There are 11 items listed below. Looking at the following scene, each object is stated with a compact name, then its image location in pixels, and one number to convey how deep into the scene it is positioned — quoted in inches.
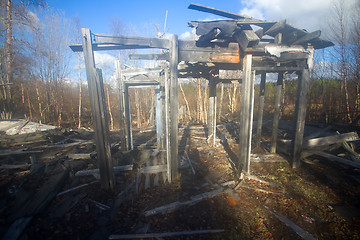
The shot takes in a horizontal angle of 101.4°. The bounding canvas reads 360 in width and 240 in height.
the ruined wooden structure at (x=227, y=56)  146.9
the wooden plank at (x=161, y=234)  109.3
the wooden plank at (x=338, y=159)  184.1
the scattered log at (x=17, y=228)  106.7
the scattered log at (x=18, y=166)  218.1
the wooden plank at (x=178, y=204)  134.7
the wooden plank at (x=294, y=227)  110.4
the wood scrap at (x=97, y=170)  197.5
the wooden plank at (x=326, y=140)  241.9
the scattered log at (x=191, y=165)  207.6
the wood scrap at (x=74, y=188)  162.8
